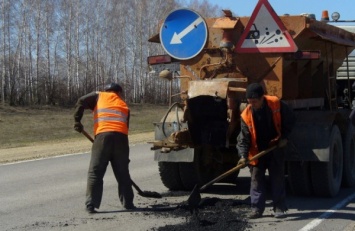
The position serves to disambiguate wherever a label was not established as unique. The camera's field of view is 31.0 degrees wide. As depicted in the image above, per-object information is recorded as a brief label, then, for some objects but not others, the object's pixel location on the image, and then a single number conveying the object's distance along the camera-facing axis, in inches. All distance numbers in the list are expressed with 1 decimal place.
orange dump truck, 334.0
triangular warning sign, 327.6
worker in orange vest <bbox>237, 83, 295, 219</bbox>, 296.7
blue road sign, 337.4
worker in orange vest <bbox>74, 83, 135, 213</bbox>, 320.2
